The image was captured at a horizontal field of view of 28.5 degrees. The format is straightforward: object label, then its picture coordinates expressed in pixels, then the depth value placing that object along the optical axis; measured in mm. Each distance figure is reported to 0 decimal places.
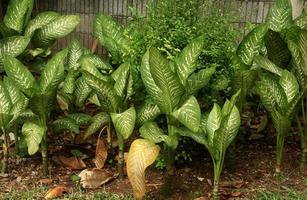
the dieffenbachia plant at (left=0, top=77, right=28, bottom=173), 4020
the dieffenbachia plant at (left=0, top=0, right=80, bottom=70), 4781
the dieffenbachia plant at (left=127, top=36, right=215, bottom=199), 3590
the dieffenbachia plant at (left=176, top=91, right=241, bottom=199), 3572
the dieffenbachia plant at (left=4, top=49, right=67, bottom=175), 3975
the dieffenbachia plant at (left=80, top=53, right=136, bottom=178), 3797
